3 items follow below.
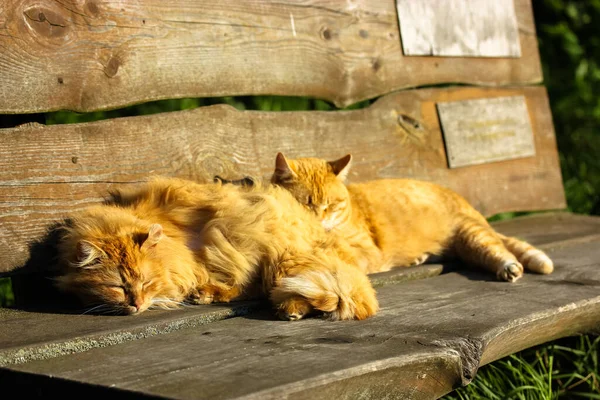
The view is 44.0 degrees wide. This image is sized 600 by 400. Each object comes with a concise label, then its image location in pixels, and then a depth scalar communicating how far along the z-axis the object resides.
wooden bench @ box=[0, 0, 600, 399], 2.13
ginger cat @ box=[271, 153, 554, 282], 3.49
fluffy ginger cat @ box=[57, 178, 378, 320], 2.63
